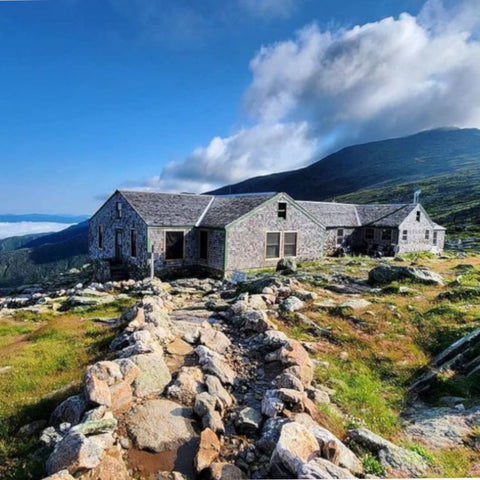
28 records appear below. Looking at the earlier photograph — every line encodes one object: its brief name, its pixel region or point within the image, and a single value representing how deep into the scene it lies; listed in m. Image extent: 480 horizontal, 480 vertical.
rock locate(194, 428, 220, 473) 4.18
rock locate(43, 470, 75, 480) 3.54
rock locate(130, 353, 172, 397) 5.79
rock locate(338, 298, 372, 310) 12.79
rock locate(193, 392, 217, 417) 5.22
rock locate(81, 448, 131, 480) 3.85
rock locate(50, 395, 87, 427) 5.15
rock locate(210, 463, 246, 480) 4.07
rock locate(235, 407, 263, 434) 5.13
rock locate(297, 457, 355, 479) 3.84
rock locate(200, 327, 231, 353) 8.05
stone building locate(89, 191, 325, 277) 22.88
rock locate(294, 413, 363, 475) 4.43
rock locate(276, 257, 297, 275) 22.00
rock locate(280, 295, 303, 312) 12.11
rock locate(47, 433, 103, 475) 3.82
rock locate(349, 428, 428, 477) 4.79
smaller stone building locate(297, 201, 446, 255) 34.88
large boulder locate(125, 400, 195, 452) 4.68
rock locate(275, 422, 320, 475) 4.06
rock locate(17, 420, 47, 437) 5.31
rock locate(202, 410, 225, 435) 4.96
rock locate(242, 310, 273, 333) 9.51
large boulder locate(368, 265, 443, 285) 16.86
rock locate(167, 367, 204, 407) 5.68
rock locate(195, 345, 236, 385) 6.54
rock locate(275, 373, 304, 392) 6.18
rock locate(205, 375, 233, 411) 5.72
